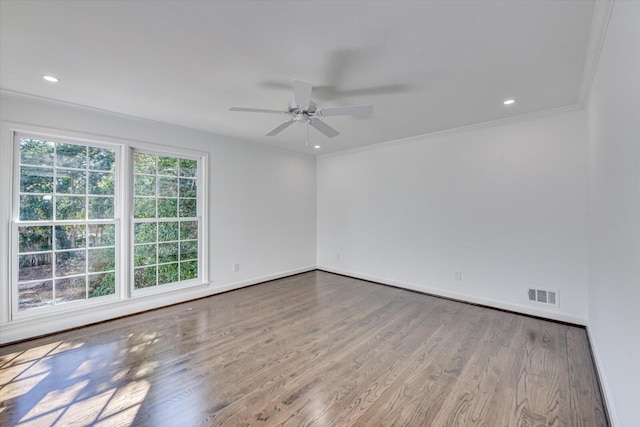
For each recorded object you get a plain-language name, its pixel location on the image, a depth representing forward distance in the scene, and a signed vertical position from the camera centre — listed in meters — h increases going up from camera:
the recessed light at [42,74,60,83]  2.48 +1.28
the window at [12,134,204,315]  3.01 -0.07
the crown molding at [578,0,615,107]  1.59 +1.20
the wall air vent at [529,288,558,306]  3.30 -1.01
